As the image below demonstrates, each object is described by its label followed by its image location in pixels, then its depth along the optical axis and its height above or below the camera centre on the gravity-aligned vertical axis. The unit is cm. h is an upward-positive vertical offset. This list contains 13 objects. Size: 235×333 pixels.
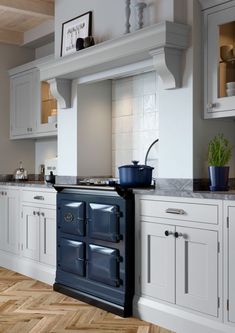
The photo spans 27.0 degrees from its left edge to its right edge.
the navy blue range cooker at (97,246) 336 -60
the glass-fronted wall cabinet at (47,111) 498 +55
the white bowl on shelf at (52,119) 495 +46
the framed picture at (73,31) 404 +113
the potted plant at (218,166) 307 +0
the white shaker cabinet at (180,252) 284 -54
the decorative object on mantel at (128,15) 358 +110
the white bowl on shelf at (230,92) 306 +46
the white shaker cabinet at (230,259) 271 -53
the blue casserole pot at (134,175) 350 -7
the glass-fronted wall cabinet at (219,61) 308 +67
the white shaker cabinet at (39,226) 426 -56
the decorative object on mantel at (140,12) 346 +109
